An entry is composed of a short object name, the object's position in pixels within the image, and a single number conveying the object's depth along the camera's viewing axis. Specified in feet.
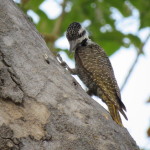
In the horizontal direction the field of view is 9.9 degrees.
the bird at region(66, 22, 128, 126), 29.55
